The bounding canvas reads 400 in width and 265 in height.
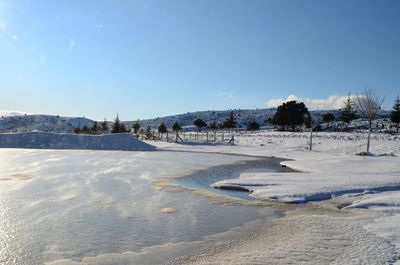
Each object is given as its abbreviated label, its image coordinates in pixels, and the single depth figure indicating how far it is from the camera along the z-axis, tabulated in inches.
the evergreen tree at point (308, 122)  2864.2
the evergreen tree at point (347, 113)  2767.0
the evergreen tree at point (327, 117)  3411.9
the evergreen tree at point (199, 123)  3501.5
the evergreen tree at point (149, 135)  2213.3
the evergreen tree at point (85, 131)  2615.2
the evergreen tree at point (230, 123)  3136.1
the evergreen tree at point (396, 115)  2347.6
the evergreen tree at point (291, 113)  2898.6
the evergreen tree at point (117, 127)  2722.2
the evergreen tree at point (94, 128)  2854.3
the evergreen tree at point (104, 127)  2819.9
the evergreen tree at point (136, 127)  3052.2
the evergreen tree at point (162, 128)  3056.1
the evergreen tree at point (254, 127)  3324.3
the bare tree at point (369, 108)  1254.3
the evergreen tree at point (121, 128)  2767.0
